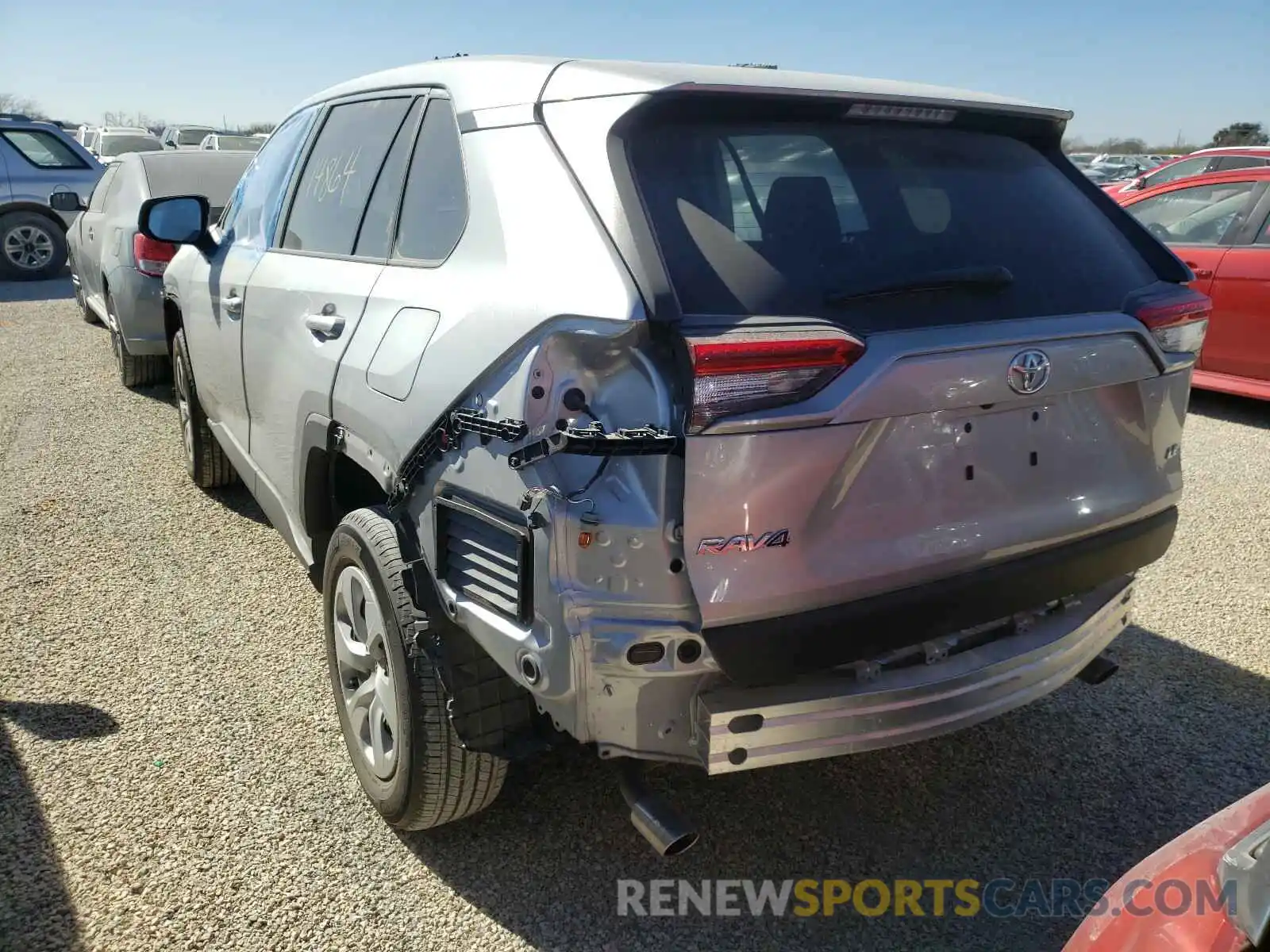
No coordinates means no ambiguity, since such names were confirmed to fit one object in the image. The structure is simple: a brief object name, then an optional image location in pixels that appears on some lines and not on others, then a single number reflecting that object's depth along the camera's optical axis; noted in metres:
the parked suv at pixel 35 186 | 13.12
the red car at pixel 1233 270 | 6.56
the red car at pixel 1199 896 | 1.21
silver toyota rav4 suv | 1.90
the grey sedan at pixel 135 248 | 6.77
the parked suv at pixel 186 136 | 27.23
